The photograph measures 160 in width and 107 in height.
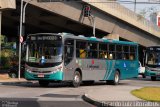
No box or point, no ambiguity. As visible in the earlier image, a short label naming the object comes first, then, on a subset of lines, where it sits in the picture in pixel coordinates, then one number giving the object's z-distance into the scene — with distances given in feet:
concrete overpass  163.73
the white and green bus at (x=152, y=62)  140.46
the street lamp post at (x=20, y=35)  123.13
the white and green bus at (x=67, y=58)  92.94
